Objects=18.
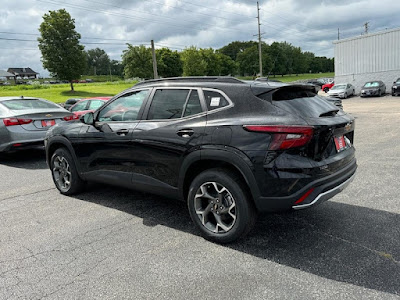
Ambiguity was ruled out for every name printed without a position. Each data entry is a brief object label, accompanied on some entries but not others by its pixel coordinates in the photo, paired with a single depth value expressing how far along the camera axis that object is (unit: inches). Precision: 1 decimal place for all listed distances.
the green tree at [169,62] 3588.8
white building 1323.8
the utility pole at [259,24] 2062.7
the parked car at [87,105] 477.1
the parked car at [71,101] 544.8
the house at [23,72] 6407.5
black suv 117.9
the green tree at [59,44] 1674.5
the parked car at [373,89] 1171.3
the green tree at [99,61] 6382.9
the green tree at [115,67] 6077.8
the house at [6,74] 5674.7
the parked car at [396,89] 1095.8
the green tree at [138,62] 2498.8
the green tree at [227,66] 3787.4
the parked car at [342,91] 1229.1
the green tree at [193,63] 2650.1
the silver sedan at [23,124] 294.7
